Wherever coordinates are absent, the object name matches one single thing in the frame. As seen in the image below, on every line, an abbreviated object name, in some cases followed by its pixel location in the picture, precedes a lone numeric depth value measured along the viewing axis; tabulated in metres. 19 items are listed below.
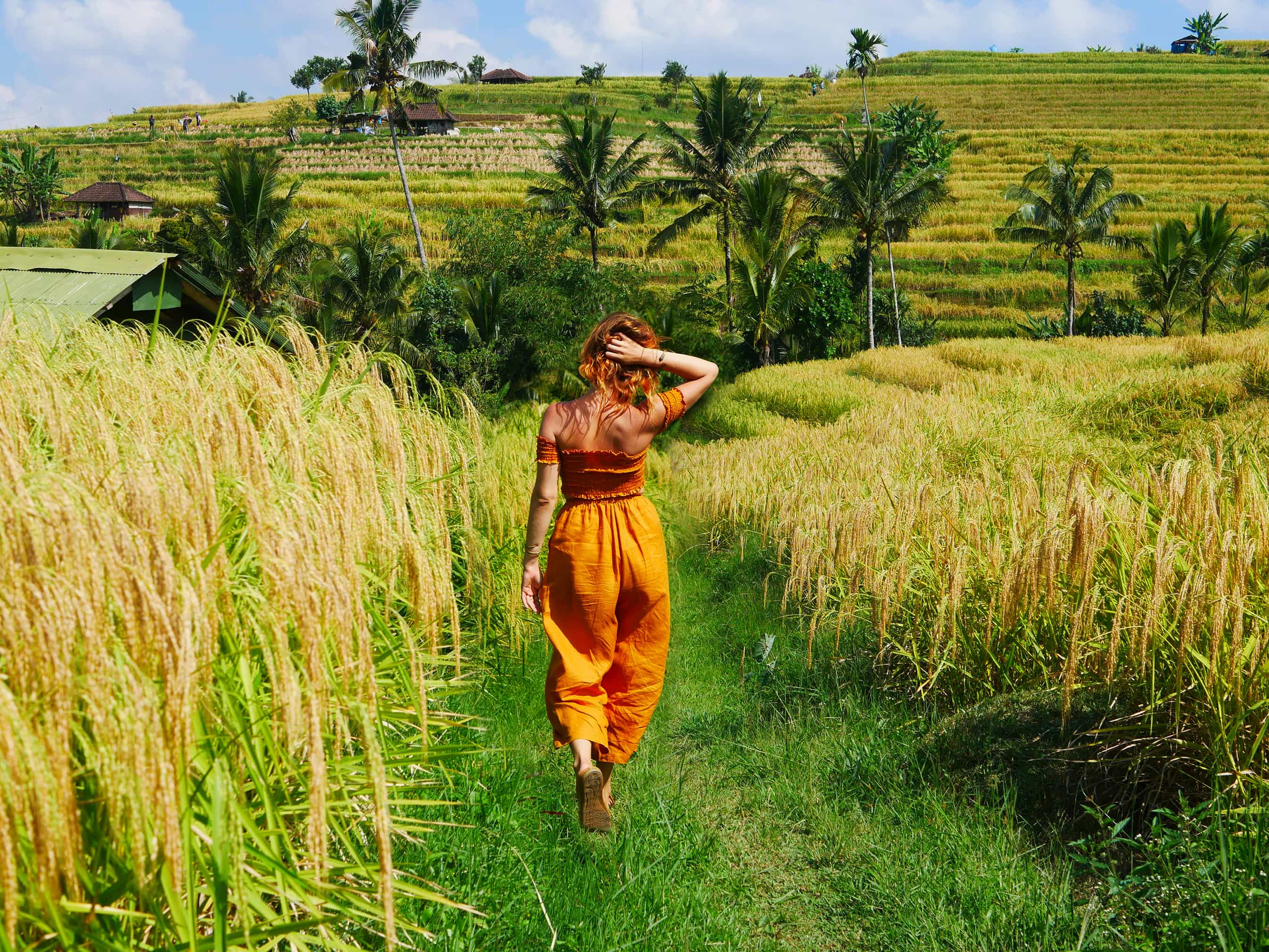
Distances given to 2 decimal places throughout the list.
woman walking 3.57
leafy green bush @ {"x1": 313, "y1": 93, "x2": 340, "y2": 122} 82.88
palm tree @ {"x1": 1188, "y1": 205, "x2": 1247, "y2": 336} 31.52
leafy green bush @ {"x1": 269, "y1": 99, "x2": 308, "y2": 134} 80.31
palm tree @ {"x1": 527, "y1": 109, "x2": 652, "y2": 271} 32.50
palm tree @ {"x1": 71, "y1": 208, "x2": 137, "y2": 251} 32.83
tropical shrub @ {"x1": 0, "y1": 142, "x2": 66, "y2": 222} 50.47
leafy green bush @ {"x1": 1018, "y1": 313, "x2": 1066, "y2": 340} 34.00
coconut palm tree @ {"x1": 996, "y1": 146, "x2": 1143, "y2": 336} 32.91
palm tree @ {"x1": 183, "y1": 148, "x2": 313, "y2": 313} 24.44
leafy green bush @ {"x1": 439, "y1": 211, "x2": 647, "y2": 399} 25.55
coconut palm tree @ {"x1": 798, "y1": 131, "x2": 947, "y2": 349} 31.88
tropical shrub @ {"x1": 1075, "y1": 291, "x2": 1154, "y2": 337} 34.00
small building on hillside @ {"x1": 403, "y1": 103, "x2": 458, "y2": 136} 73.75
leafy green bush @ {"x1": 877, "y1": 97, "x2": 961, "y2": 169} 54.31
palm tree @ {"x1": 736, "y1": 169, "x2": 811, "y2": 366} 28.77
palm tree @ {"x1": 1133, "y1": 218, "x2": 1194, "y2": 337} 31.83
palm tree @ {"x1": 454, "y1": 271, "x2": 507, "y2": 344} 25.78
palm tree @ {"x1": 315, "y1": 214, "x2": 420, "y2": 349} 26.86
